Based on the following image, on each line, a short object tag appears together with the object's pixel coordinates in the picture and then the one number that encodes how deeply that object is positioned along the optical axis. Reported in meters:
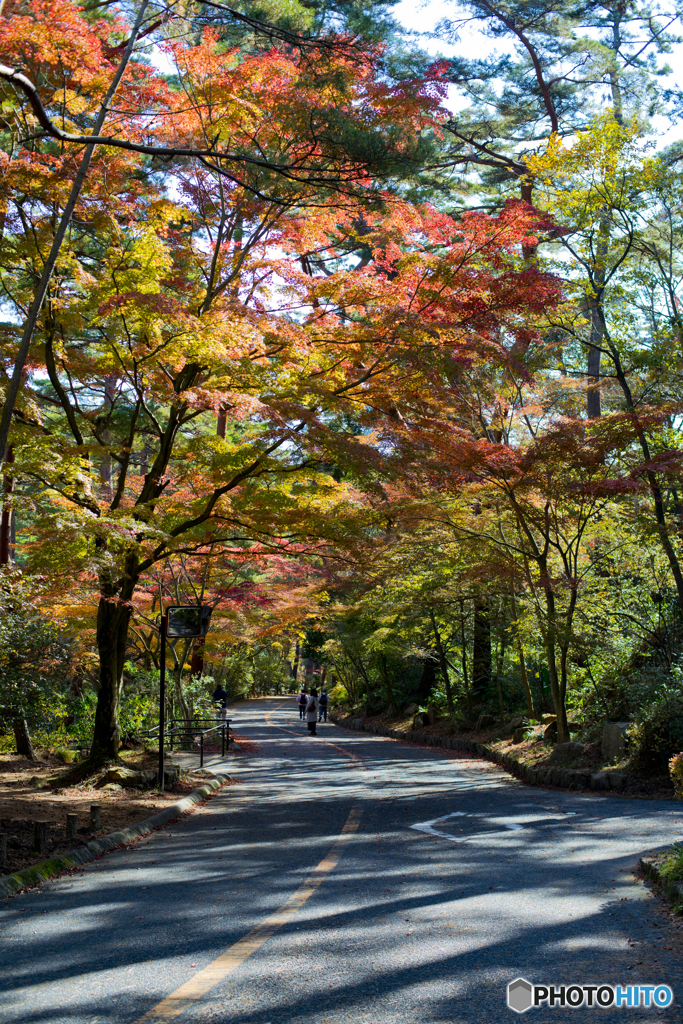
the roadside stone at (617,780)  12.50
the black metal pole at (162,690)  12.71
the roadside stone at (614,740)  13.27
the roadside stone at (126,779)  12.49
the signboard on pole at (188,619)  13.43
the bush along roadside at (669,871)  6.00
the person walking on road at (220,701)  24.86
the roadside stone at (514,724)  19.62
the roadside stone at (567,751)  14.19
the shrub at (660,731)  12.18
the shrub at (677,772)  7.23
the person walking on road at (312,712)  28.68
